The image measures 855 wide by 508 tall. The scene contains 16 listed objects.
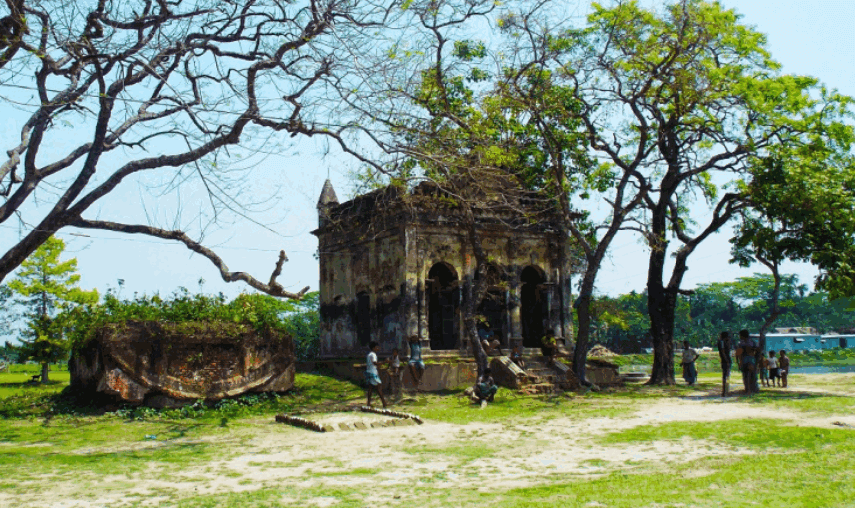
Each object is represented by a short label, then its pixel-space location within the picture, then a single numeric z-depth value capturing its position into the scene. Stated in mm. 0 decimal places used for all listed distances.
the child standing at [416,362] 17359
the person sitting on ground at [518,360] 19109
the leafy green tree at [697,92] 18375
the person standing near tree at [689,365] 21141
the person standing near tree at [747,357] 16328
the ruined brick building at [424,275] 19531
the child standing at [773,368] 19469
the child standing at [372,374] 14820
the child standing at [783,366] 19562
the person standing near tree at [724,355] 16469
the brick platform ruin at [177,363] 14609
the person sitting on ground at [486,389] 15609
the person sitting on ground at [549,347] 20295
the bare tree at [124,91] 11375
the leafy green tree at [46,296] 28922
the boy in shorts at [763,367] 19906
